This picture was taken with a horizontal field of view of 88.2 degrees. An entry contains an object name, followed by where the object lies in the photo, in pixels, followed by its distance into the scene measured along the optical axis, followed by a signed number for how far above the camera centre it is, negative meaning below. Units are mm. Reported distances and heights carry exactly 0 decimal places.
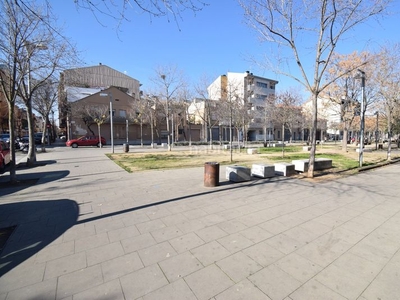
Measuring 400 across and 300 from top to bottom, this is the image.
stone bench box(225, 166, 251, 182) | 7200 -1361
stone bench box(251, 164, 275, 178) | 7890 -1387
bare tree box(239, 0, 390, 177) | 7402 +3217
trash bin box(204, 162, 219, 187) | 6477 -1222
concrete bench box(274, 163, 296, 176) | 8445 -1426
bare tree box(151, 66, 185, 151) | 20688 +4743
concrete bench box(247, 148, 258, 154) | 18016 -1411
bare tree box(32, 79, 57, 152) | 18270 +3910
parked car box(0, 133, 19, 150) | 24022 +19
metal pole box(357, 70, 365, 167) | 10582 +236
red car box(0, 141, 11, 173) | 9773 -892
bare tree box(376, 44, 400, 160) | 14641 +3652
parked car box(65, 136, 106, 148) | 25712 -682
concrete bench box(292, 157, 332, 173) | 9059 -1381
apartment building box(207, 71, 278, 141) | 28641 +7300
